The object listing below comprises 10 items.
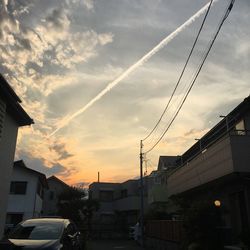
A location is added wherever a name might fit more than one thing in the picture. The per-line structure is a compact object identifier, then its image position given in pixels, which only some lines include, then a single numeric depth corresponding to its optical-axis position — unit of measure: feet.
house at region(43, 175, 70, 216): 135.39
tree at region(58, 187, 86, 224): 104.13
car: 20.43
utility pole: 64.29
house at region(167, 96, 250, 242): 34.51
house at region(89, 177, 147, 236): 116.86
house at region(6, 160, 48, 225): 85.19
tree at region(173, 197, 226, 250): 33.01
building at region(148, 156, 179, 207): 75.75
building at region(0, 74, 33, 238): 32.69
